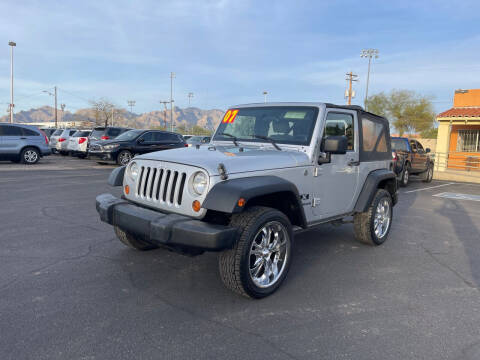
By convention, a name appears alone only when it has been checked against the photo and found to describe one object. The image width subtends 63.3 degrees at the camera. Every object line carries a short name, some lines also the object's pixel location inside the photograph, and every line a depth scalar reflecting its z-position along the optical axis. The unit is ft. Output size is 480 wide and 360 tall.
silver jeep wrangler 10.78
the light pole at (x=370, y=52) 193.16
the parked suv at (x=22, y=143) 50.52
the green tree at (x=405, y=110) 173.27
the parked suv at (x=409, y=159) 43.44
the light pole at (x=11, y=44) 147.23
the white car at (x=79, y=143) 64.64
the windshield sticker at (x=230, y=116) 17.08
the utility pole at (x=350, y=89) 169.37
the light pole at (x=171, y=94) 241.14
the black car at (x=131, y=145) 52.80
